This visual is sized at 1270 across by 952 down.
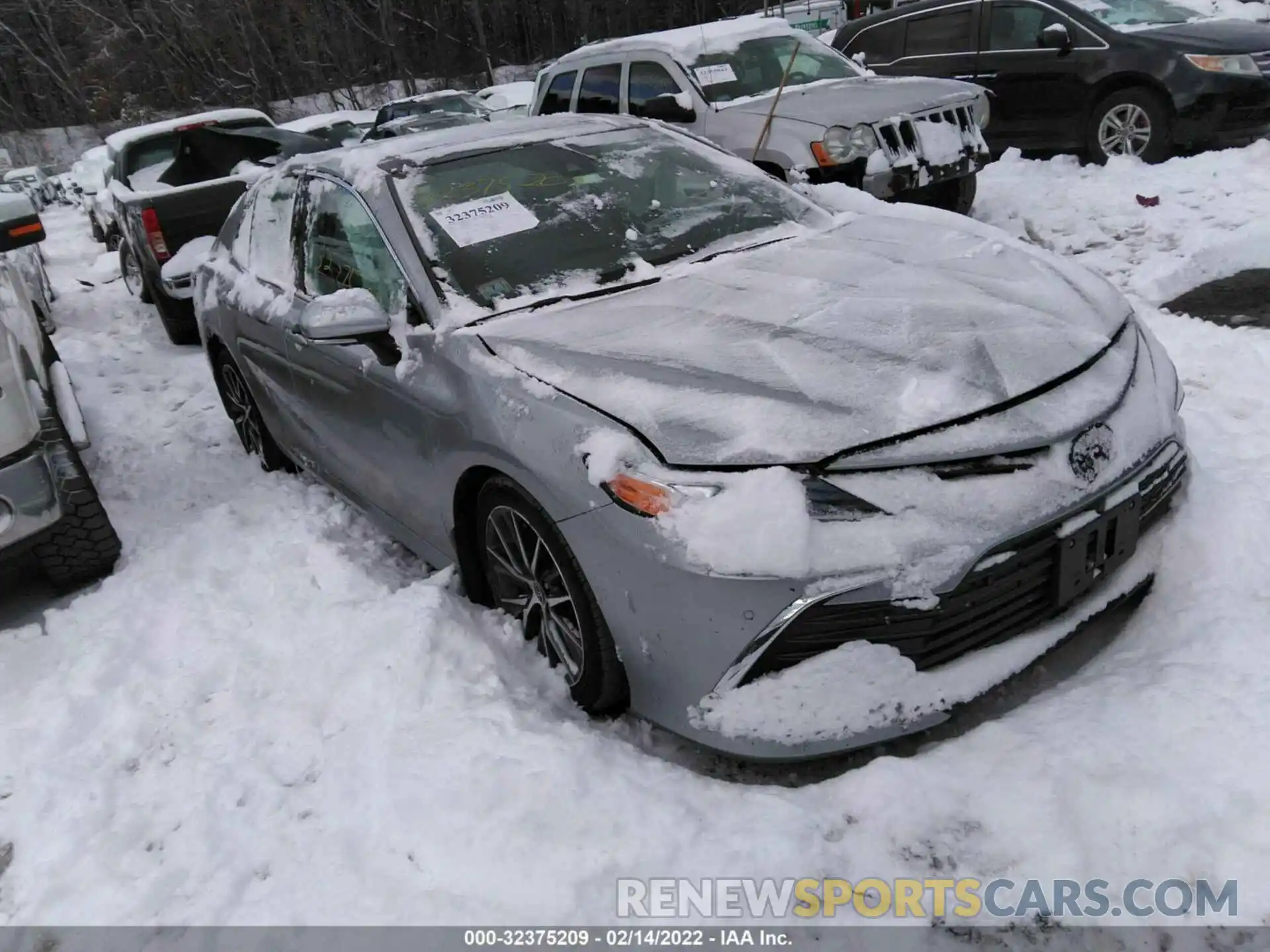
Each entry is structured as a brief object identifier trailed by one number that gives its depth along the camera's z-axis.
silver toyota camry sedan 2.14
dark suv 7.59
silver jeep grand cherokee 6.41
